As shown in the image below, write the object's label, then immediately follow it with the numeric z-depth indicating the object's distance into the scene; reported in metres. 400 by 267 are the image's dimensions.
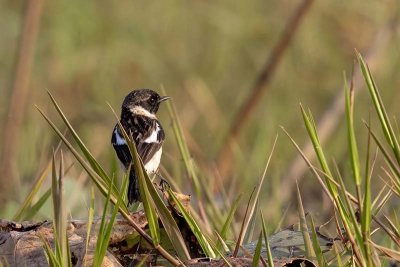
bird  7.99
